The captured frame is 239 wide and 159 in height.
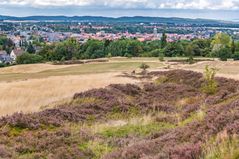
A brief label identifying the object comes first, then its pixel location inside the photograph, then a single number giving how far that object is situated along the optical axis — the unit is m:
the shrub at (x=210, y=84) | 29.48
